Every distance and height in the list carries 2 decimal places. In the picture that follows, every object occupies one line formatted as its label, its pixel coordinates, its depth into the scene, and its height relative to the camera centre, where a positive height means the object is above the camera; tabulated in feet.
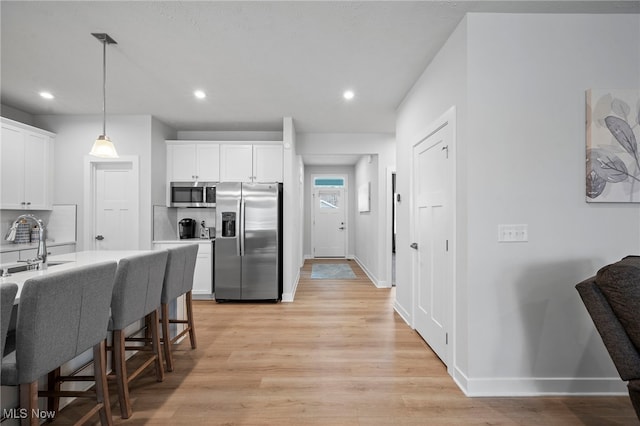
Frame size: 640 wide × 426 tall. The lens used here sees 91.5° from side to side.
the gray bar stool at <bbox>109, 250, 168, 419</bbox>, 6.09 -1.79
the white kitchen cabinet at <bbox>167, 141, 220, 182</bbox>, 15.57 +2.59
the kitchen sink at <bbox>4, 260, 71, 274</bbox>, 6.33 -1.13
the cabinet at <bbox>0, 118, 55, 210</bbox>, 11.85 +1.90
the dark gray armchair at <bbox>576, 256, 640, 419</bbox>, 4.84 -1.60
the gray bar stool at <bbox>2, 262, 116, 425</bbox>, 4.14 -1.66
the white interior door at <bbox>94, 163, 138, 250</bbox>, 13.98 +0.30
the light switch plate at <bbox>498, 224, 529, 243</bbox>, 6.91 -0.47
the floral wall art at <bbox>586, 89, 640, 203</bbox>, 6.80 +1.53
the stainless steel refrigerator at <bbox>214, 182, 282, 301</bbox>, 14.30 -1.31
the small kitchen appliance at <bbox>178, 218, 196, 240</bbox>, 15.81 -0.70
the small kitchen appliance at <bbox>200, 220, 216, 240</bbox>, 16.33 -0.92
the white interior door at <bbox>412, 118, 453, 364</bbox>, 8.09 -0.71
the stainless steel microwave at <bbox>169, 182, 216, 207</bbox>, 15.62 +0.99
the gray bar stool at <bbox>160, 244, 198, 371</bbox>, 8.04 -1.97
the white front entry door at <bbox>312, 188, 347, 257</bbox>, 27.91 -0.92
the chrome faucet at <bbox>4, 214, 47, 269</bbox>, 6.54 -0.63
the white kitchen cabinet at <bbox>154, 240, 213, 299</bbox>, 14.83 -2.78
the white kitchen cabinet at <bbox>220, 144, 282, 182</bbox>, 15.53 +2.58
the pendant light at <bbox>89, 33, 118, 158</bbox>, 8.78 +1.88
